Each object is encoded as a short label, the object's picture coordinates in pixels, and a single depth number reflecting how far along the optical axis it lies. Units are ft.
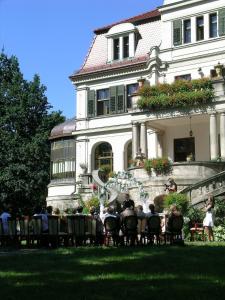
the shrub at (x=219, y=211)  70.22
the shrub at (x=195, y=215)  68.44
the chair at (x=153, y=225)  50.55
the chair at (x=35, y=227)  50.62
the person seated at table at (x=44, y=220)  50.96
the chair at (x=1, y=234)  52.42
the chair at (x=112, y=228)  50.16
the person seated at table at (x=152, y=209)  53.43
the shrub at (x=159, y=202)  84.23
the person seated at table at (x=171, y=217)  50.83
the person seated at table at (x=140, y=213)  54.02
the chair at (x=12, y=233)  51.72
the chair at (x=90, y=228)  52.49
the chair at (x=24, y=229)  51.39
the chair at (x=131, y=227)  49.49
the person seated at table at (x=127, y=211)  50.18
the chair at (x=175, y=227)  50.78
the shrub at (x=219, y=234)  62.54
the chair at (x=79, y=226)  51.37
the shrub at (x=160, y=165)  84.58
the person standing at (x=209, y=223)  59.77
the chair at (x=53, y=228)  50.27
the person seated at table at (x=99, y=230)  53.01
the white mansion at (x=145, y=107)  93.66
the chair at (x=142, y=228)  52.95
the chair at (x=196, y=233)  62.69
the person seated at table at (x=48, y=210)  55.26
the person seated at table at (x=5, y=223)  52.74
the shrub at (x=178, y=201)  72.34
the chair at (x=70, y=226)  51.06
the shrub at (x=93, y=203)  90.33
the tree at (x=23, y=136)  137.39
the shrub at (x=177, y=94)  91.71
